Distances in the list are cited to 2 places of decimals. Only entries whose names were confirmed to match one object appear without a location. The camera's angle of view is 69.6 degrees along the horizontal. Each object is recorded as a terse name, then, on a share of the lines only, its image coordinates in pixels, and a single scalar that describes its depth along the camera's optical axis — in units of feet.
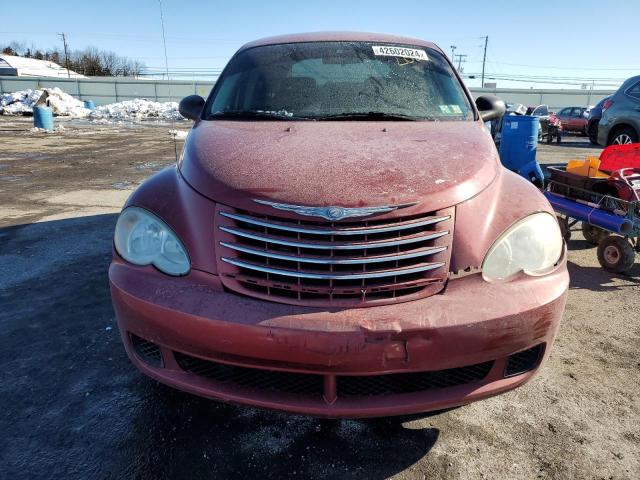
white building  198.53
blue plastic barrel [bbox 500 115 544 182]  22.76
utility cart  13.15
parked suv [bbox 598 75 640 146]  28.66
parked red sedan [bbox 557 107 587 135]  70.95
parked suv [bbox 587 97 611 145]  44.18
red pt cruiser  5.53
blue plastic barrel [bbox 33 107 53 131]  63.62
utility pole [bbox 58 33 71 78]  215.72
